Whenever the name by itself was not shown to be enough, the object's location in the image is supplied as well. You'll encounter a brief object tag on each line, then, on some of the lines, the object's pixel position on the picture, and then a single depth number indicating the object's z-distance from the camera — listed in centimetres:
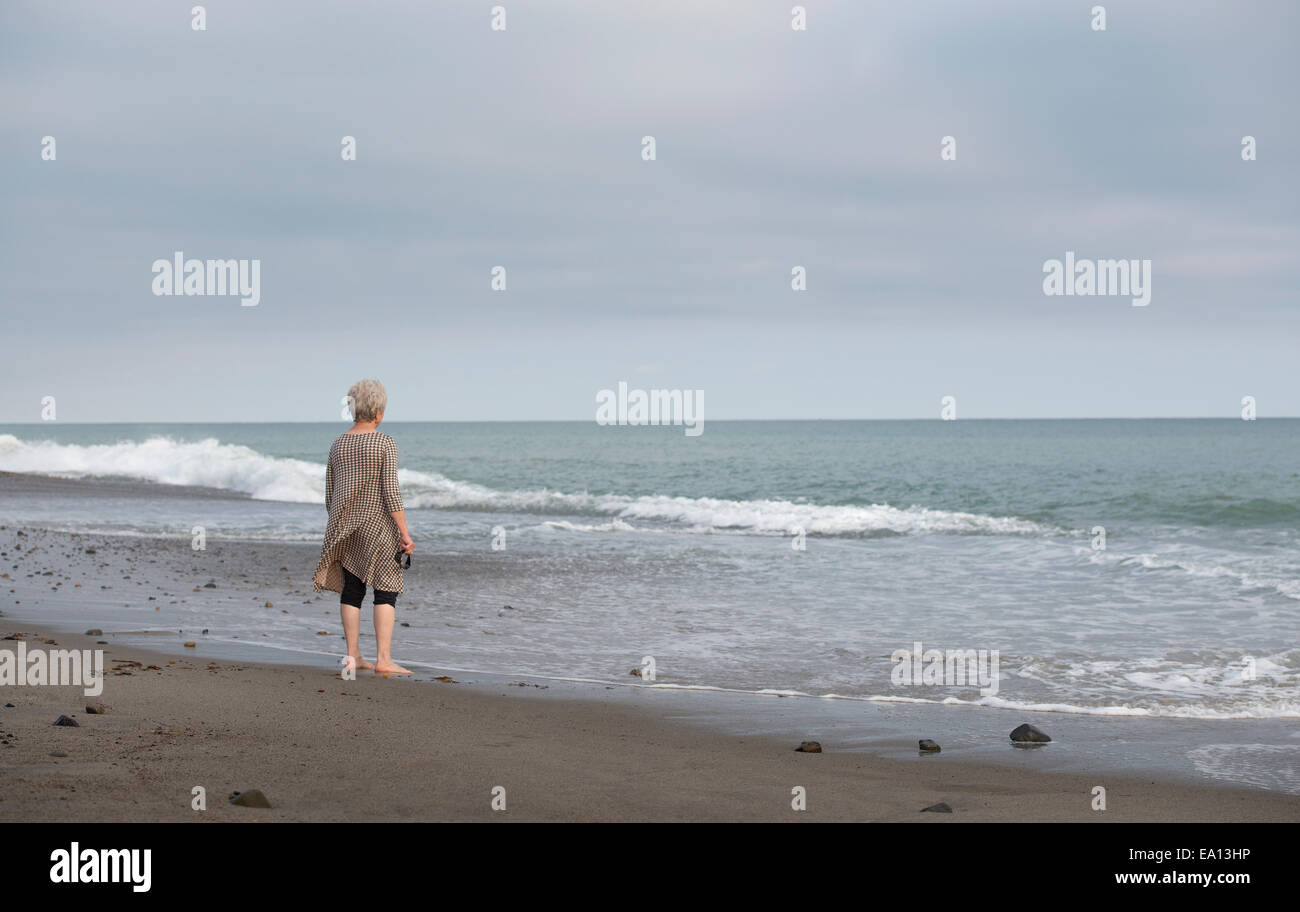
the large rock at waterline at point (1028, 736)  652
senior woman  772
